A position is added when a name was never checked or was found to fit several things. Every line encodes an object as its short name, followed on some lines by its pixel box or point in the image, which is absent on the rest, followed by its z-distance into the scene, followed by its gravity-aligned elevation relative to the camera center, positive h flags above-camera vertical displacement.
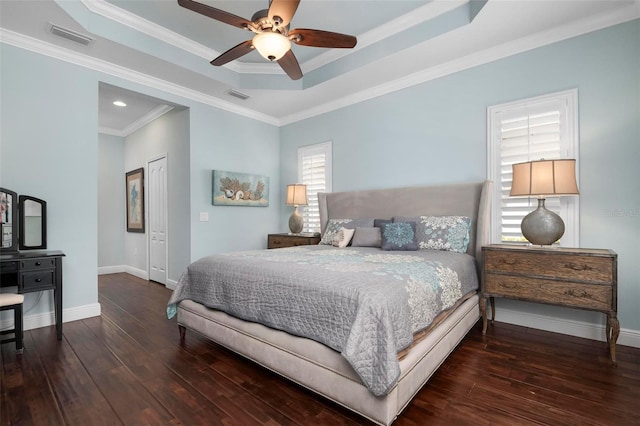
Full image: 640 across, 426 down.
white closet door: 5.00 -0.15
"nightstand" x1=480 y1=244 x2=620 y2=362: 2.27 -0.57
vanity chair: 2.35 -0.76
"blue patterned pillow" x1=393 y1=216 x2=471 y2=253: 3.07 -0.25
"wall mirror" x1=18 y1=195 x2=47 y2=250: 2.97 -0.11
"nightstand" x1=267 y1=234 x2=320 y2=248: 4.42 -0.45
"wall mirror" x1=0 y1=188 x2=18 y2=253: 2.84 -0.07
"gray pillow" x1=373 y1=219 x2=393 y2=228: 3.59 -0.14
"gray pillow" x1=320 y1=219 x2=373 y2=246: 3.81 -0.20
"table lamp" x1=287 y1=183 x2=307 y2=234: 4.71 +0.16
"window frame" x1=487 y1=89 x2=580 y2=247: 2.78 +0.66
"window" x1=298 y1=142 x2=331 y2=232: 4.84 +0.59
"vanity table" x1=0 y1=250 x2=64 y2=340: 2.63 -0.54
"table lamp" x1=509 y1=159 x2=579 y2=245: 2.53 +0.18
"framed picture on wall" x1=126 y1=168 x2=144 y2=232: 5.67 +0.23
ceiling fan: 2.12 +1.39
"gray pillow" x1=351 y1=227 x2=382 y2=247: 3.45 -0.32
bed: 1.50 -0.63
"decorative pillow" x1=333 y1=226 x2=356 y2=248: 3.60 -0.33
